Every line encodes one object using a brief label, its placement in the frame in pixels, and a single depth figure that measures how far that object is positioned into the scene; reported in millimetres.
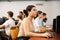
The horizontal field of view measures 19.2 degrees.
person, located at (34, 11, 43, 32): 4745
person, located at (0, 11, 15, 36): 5312
